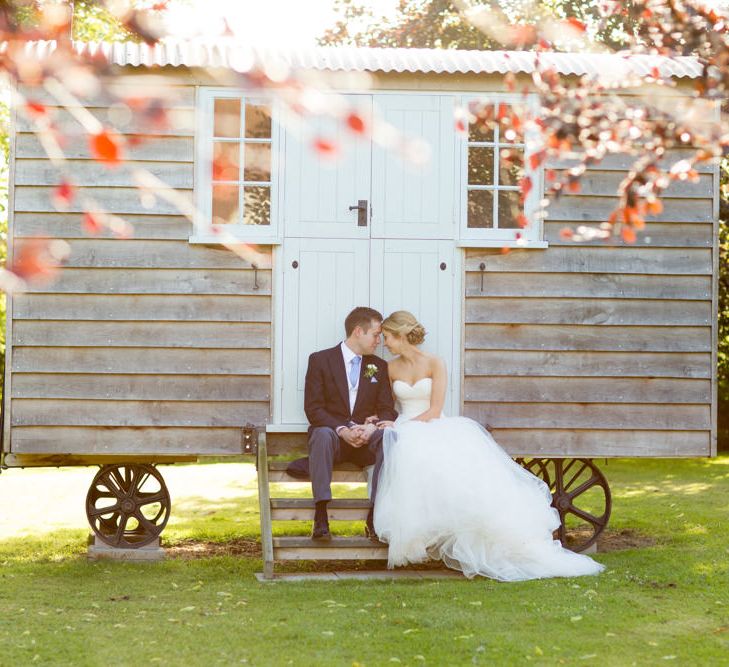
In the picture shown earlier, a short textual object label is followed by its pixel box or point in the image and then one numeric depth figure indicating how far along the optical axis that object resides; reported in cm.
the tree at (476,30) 1756
